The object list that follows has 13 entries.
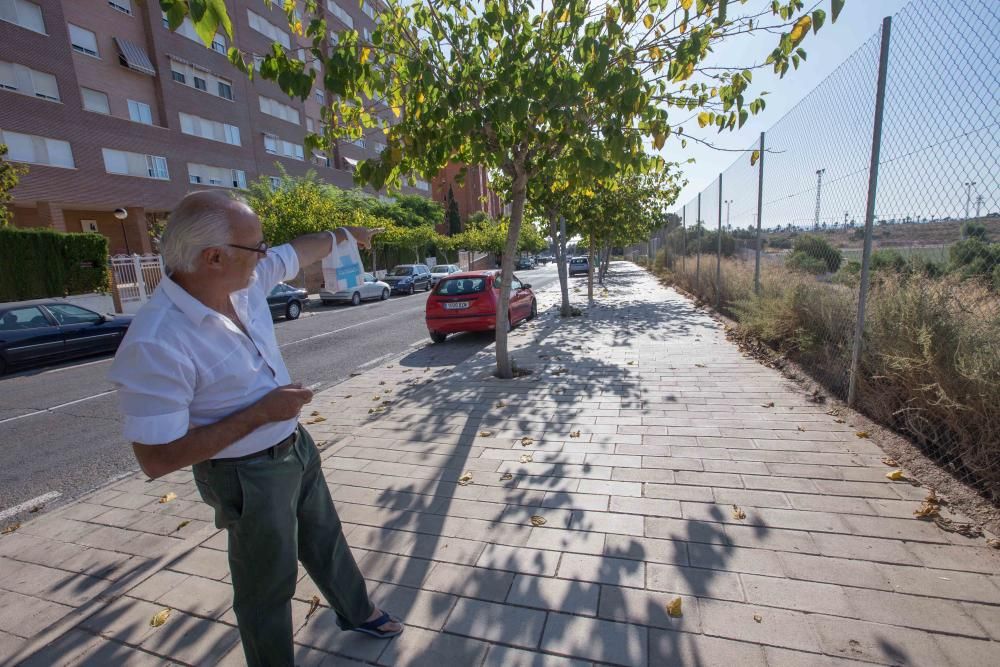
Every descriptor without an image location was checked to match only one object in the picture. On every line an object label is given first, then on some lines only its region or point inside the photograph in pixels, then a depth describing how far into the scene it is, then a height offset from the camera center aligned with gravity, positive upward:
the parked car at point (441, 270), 30.27 -0.95
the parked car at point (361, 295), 20.62 -1.47
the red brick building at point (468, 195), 72.88 +8.84
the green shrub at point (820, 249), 5.66 -0.21
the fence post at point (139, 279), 17.64 -0.22
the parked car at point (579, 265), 34.83 -1.28
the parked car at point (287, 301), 15.76 -1.21
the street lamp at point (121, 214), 20.71 +2.57
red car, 9.79 -1.00
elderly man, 1.43 -0.42
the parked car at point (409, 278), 25.03 -1.11
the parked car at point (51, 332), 9.30 -1.11
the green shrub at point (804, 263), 6.08 -0.39
